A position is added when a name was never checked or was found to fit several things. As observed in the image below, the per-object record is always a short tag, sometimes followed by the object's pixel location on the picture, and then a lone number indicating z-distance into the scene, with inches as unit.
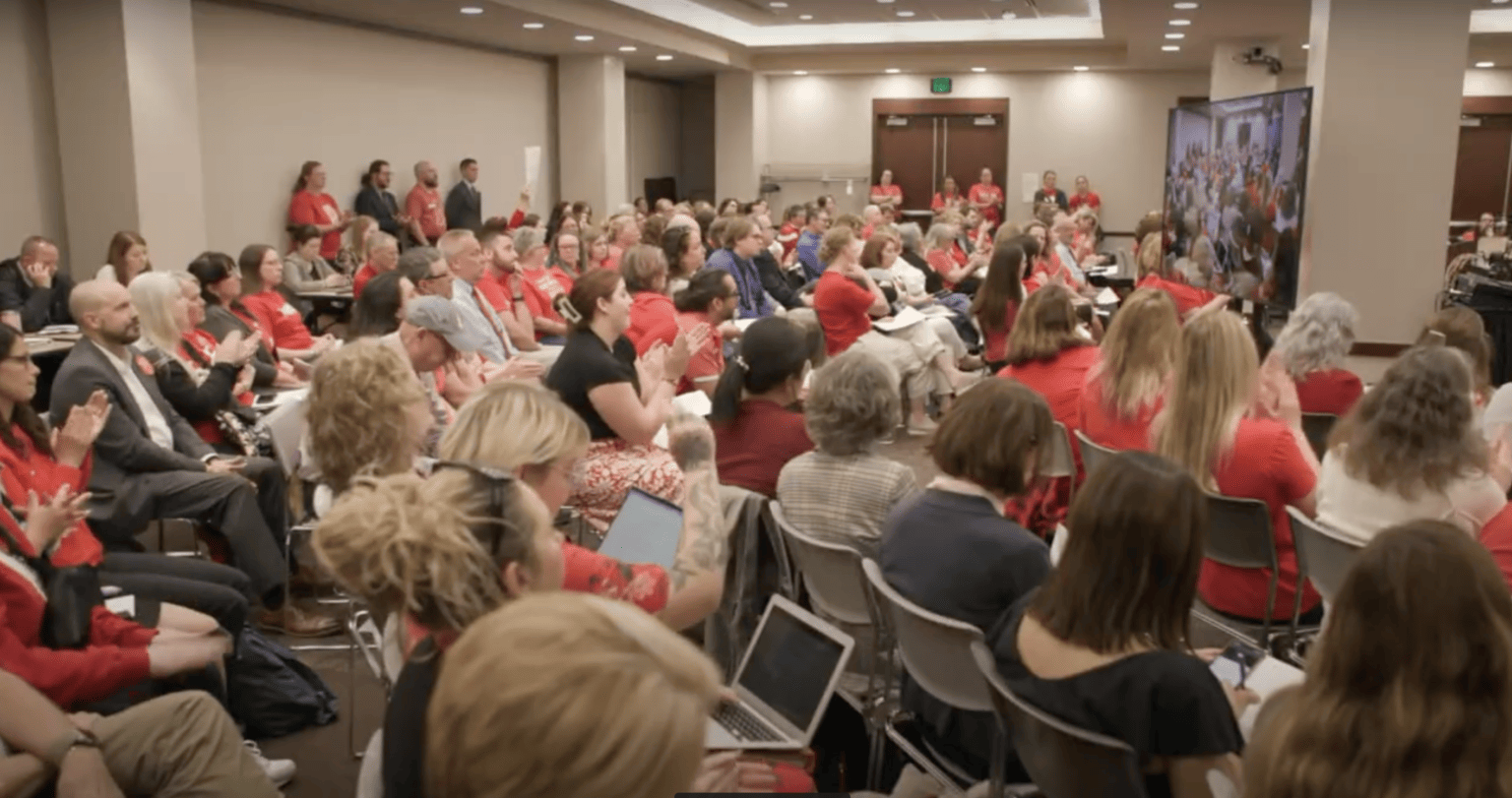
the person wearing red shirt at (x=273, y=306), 255.0
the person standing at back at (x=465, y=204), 534.9
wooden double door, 760.3
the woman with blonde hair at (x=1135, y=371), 165.8
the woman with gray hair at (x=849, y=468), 127.7
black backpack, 147.7
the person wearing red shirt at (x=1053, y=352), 191.8
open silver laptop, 94.0
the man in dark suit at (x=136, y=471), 167.0
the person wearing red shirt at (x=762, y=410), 145.5
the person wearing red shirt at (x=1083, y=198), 709.9
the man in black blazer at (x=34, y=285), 295.0
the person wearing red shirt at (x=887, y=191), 732.2
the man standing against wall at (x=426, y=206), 498.0
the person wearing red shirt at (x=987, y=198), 724.7
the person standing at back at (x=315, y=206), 430.9
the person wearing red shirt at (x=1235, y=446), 137.2
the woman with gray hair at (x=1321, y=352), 180.4
